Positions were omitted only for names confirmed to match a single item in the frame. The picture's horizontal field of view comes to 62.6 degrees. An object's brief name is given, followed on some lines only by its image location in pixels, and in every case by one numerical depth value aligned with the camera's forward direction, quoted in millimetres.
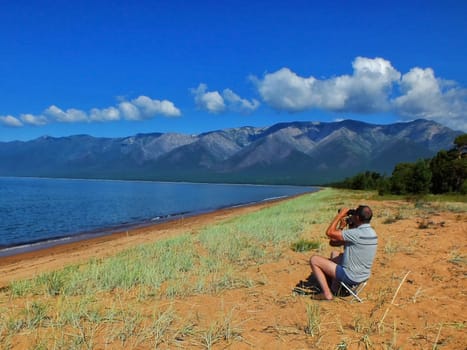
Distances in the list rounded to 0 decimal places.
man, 6219
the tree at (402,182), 39938
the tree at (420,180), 38750
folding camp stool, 6328
